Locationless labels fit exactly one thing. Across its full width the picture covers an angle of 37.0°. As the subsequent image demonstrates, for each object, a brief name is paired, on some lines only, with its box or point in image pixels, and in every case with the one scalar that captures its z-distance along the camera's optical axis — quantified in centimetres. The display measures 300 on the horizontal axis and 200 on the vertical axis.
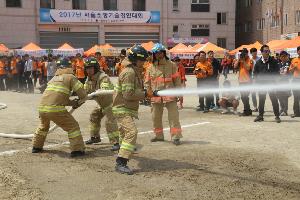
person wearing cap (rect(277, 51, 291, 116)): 1206
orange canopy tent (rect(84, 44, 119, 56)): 3534
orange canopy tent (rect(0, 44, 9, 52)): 2880
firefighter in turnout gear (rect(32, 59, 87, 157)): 730
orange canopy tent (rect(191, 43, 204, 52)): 3560
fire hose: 757
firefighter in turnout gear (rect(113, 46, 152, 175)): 650
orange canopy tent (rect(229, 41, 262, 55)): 3025
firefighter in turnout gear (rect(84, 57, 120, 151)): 791
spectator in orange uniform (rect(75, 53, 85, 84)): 1728
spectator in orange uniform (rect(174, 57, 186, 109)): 1355
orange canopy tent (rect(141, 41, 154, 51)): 3247
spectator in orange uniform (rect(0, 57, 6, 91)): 2202
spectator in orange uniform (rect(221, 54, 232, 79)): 3410
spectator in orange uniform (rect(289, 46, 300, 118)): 1144
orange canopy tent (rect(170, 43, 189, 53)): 3619
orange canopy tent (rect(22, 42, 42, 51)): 3184
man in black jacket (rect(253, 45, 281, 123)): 1102
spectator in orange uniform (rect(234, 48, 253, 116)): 1173
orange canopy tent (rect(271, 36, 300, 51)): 2485
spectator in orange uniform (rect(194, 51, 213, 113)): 1302
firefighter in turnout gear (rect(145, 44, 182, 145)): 857
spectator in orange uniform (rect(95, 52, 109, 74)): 1632
